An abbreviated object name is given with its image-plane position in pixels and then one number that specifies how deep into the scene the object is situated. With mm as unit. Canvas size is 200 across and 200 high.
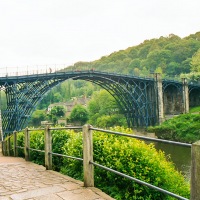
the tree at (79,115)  68450
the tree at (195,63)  67356
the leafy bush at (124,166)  5176
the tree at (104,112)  59438
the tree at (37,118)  82250
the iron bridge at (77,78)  30328
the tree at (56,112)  79438
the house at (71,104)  83650
